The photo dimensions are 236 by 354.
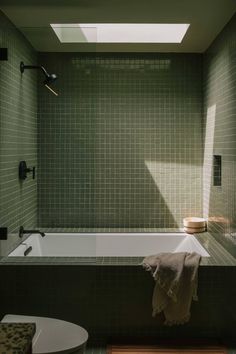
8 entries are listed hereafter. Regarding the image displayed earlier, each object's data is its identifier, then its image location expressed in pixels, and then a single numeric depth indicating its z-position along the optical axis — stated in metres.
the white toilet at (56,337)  2.47
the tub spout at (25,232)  4.14
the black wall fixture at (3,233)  3.64
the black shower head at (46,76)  4.20
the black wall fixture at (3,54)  3.66
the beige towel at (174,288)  3.45
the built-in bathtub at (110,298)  3.54
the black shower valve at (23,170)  4.17
